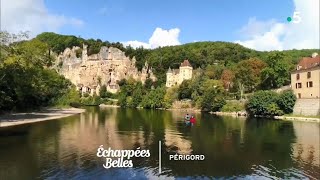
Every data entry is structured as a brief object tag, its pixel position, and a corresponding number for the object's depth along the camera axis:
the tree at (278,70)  47.31
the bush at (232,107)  45.30
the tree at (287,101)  38.95
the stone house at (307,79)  38.30
